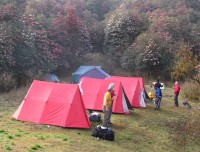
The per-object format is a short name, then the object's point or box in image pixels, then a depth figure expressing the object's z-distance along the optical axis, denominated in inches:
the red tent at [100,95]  678.8
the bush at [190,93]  779.0
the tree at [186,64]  589.8
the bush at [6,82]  826.2
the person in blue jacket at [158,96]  754.3
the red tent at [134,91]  783.1
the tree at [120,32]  1470.2
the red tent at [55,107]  523.8
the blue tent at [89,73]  1141.7
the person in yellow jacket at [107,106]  505.7
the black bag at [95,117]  572.4
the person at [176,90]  789.9
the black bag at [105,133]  478.0
